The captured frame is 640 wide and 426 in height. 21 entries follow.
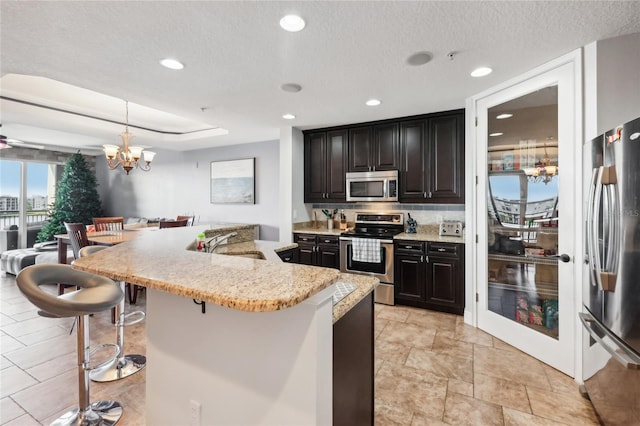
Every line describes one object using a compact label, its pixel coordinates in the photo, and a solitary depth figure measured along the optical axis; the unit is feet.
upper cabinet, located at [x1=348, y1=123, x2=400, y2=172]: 13.06
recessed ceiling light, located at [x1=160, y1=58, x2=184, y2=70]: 7.43
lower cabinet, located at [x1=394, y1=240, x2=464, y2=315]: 11.07
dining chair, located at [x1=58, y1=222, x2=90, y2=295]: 11.55
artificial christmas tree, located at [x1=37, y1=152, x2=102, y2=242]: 21.65
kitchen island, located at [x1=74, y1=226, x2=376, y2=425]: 3.22
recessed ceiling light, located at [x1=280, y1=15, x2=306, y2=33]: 5.72
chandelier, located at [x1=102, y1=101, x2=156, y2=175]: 13.11
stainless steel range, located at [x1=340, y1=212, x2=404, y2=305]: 12.23
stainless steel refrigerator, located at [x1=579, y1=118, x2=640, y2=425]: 4.64
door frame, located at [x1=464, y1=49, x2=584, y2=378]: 7.02
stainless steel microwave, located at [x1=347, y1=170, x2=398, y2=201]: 12.94
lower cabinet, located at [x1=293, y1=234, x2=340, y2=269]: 13.46
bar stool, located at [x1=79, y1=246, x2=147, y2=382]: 7.20
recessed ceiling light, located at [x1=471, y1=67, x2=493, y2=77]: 8.00
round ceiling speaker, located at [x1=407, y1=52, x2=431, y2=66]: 7.17
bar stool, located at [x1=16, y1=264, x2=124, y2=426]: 4.48
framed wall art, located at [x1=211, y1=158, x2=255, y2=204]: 18.34
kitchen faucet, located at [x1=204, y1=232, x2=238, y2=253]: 7.36
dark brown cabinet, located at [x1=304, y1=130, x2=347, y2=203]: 14.30
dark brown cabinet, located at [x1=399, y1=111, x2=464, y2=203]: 11.70
